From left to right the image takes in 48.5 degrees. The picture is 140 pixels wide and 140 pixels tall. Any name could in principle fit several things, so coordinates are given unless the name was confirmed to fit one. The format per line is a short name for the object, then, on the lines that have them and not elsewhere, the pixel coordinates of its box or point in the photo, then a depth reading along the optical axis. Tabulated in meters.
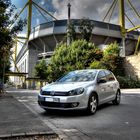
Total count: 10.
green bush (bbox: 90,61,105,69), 20.43
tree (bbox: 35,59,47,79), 31.79
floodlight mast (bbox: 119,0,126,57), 36.94
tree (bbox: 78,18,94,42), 29.00
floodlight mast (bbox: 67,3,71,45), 29.53
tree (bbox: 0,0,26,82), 9.56
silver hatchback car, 4.74
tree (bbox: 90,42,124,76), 20.85
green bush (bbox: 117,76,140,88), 19.47
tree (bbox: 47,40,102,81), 23.17
